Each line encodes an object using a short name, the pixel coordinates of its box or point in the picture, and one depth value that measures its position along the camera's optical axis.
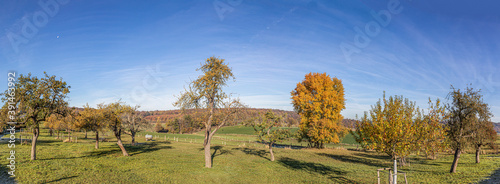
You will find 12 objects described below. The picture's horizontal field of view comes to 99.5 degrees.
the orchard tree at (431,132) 13.86
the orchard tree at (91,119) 29.95
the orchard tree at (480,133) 21.05
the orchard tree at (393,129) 13.60
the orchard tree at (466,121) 21.05
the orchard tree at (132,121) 37.44
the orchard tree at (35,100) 20.77
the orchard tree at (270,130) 28.55
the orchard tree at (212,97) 22.23
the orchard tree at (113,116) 29.11
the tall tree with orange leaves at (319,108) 41.44
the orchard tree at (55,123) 43.56
